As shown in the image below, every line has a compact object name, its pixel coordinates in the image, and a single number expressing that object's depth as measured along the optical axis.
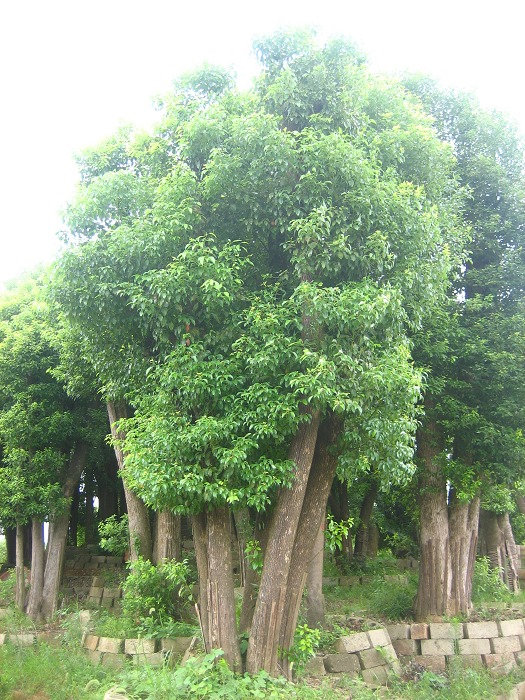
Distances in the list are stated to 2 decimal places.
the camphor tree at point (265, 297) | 7.31
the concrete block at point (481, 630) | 10.74
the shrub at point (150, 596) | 10.55
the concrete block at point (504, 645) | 10.73
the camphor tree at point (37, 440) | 13.85
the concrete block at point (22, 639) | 11.18
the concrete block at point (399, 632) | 10.75
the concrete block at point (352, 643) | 9.46
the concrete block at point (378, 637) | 9.80
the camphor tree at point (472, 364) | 11.21
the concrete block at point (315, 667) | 8.76
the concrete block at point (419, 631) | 10.71
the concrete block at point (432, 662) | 10.40
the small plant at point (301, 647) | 7.76
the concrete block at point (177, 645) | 9.62
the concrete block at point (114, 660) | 9.95
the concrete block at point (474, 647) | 10.59
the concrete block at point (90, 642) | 10.70
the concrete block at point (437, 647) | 10.53
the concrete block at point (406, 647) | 10.56
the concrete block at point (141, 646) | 9.83
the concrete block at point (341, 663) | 9.26
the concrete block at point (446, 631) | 10.65
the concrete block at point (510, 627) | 10.91
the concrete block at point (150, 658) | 9.36
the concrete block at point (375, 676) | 9.30
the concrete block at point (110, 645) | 10.25
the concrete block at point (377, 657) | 9.52
